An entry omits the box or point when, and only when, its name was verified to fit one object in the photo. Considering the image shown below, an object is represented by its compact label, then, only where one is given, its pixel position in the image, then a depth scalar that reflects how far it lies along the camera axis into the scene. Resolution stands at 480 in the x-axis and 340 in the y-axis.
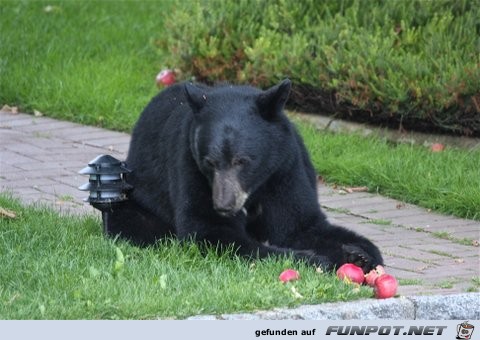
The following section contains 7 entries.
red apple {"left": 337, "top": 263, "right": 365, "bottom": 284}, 11.45
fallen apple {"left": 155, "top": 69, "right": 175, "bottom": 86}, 21.14
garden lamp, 13.04
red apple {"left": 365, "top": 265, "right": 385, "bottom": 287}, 11.42
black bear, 11.87
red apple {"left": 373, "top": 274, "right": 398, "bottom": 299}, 10.73
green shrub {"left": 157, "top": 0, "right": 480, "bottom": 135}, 17.59
